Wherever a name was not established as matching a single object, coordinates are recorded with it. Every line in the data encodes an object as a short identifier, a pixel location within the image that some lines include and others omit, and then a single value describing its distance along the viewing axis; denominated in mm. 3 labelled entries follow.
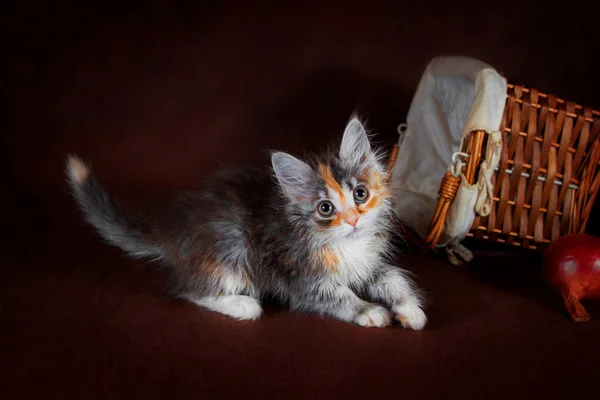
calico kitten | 663
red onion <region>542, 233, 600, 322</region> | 679
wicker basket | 754
